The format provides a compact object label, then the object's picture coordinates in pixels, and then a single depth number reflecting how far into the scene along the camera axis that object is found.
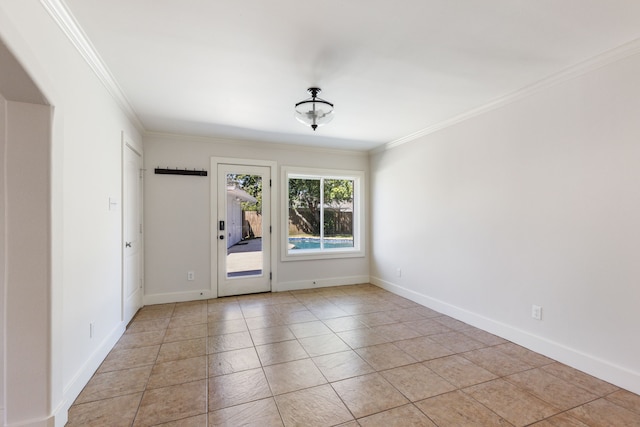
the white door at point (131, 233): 3.27
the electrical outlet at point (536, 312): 2.71
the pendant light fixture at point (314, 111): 2.73
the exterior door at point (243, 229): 4.53
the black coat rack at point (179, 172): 4.16
